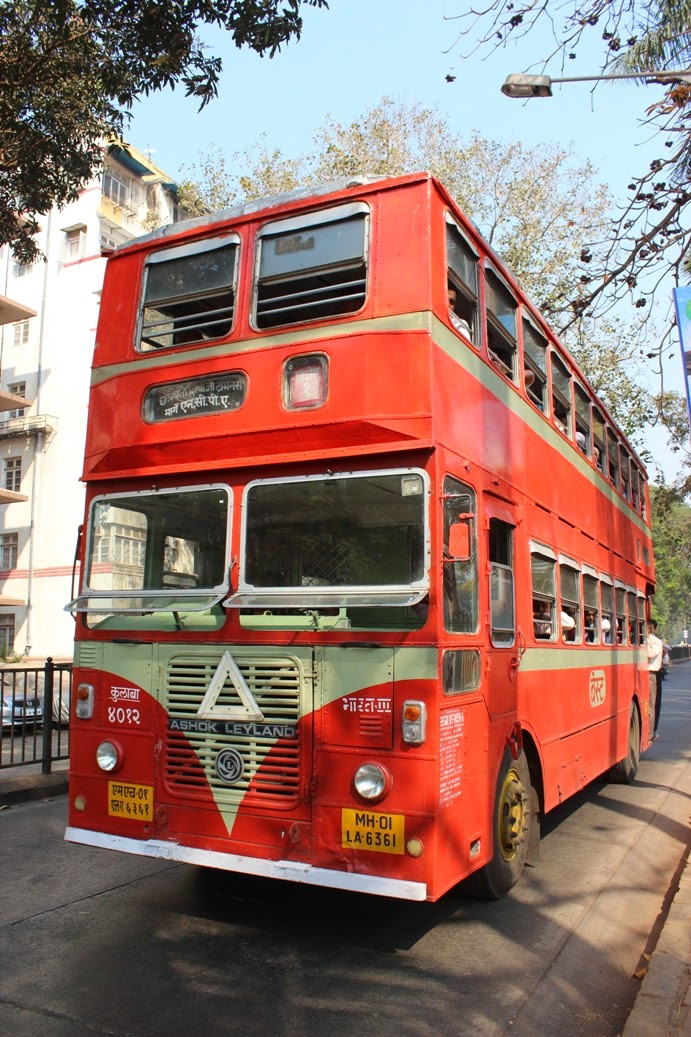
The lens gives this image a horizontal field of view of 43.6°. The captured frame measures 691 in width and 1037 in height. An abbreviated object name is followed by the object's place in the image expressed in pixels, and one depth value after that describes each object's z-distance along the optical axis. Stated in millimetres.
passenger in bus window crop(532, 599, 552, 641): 6617
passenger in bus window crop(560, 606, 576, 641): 7527
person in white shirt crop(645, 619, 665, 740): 13773
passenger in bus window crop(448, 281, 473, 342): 5242
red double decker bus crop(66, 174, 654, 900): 4539
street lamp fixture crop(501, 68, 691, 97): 6789
